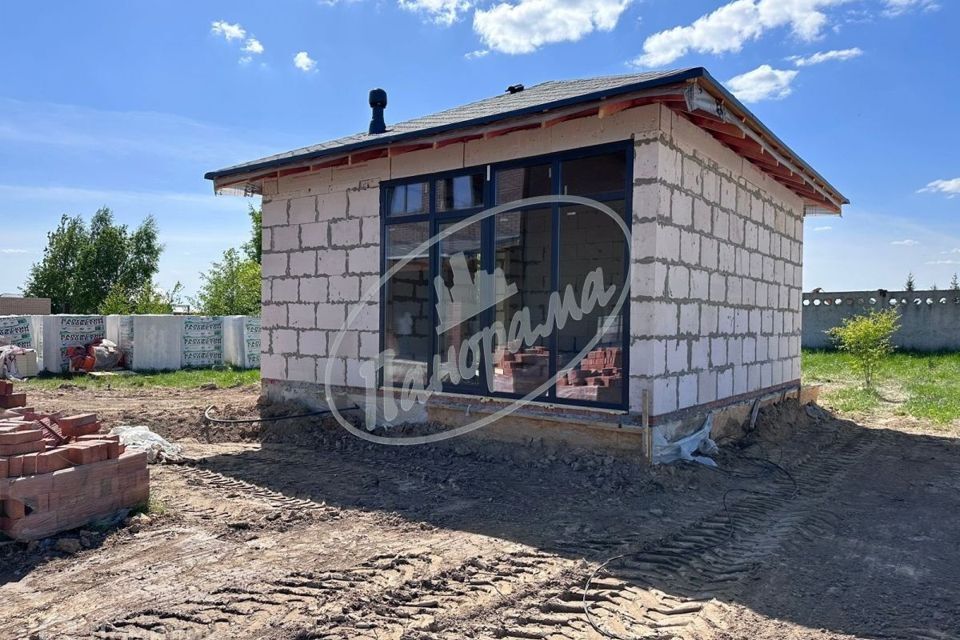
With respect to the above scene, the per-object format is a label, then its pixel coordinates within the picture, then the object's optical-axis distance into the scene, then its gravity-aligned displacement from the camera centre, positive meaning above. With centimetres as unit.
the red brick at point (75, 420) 514 -91
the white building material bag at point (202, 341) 1664 -86
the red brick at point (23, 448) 436 -96
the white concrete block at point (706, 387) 717 -77
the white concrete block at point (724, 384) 768 -78
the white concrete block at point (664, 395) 622 -76
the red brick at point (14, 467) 430 -106
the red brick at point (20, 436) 433 -88
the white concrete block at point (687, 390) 670 -76
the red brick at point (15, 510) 428 -133
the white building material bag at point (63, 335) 1523 -71
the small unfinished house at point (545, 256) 626 +68
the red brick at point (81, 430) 513 -98
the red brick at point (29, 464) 436 -106
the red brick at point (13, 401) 554 -81
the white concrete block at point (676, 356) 651 -39
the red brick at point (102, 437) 501 -101
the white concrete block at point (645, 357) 618 -38
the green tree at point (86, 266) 3344 +202
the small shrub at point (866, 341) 1369 -45
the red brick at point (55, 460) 446 -106
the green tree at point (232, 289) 3347 +103
